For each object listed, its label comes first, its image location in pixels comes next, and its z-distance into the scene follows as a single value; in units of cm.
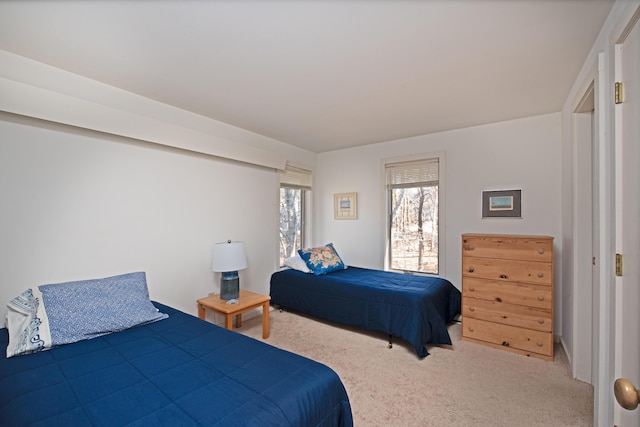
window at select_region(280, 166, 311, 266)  431
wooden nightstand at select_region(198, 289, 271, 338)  263
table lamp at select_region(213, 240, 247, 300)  290
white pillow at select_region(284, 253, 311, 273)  375
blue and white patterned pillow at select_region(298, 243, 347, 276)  367
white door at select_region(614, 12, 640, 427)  95
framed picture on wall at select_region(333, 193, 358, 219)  443
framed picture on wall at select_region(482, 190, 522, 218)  319
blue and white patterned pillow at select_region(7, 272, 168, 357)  167
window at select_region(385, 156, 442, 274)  379
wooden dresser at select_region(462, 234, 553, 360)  260
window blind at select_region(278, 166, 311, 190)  425
